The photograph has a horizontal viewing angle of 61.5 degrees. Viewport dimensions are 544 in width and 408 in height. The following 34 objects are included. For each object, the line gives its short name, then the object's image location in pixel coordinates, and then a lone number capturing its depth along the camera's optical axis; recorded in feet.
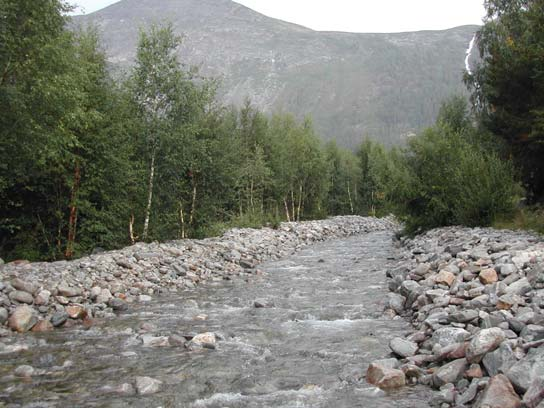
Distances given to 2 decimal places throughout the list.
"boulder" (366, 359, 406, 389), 18.29
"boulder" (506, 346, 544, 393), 14.44
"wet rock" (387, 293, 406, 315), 30.96
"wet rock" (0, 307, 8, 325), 28.49
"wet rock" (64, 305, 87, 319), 30.78
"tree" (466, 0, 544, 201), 56.90
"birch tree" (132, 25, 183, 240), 60.75
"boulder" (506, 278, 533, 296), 23.61
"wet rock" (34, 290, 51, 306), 31.60
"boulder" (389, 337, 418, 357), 21.04
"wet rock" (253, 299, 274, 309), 35.04
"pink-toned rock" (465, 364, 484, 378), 16.75
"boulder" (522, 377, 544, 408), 13.37
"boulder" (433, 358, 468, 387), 17.44
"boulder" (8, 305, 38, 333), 27.96
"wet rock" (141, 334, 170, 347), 25.34
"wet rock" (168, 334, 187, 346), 25.38
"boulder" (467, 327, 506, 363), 17.48
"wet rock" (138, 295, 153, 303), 37.60
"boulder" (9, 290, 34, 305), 31.24
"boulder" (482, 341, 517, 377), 16.05
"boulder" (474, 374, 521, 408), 13.94
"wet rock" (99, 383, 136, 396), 18.51
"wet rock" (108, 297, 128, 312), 34.45
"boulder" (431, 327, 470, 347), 20.40
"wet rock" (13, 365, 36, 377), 20.42
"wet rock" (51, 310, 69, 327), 29.27
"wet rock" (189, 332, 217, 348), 24.83
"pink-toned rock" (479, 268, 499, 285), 27.73
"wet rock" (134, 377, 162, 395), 18.66
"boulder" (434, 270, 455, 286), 31.14
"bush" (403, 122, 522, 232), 56.44
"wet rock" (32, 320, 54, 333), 28.25
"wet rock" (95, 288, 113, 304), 34.89
